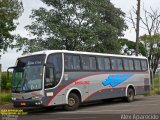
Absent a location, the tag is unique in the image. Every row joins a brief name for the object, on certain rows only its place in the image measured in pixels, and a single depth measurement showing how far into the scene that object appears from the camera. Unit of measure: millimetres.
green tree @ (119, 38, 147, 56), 72938
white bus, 19500
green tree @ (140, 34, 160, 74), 54009
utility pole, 34366
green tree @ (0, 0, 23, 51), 26734
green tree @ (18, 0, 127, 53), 38250
